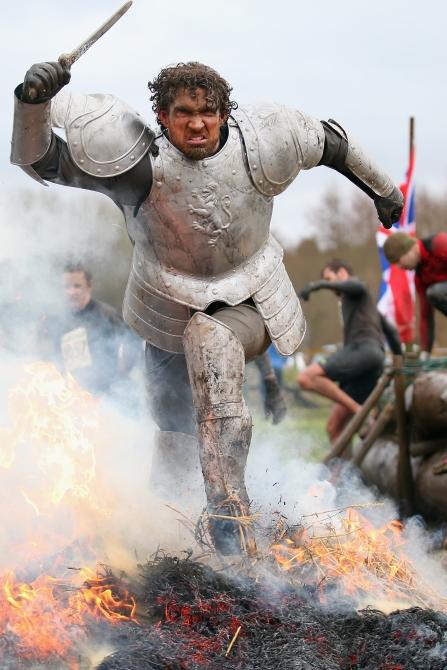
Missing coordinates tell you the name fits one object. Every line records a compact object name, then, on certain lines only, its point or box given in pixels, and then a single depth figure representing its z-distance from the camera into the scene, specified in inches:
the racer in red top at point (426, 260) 554.6
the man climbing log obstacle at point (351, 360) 653.9
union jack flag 761.0
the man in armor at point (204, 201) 307.1
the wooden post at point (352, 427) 594.5
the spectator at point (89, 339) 494.6
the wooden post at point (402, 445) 546.6
